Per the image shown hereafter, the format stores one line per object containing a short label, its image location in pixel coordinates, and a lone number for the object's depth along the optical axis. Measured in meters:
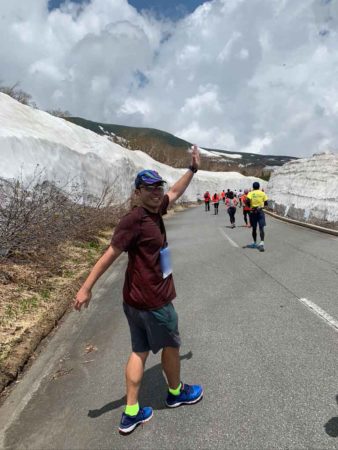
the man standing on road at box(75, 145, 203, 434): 3.24
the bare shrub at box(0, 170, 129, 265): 8.09
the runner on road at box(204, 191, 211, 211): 36.59
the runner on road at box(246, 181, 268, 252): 12.16
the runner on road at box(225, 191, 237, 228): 19.33
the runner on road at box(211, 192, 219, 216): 30.83
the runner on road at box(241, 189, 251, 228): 18.20
